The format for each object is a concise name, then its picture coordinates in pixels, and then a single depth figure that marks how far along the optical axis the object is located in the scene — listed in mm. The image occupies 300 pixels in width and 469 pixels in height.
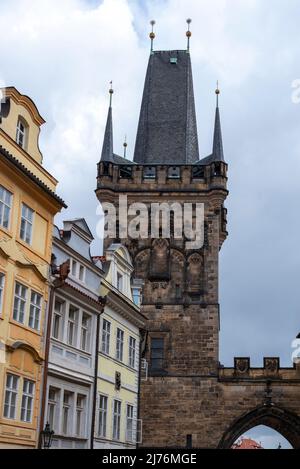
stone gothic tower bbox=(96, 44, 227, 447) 37250
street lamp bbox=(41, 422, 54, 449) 17984
